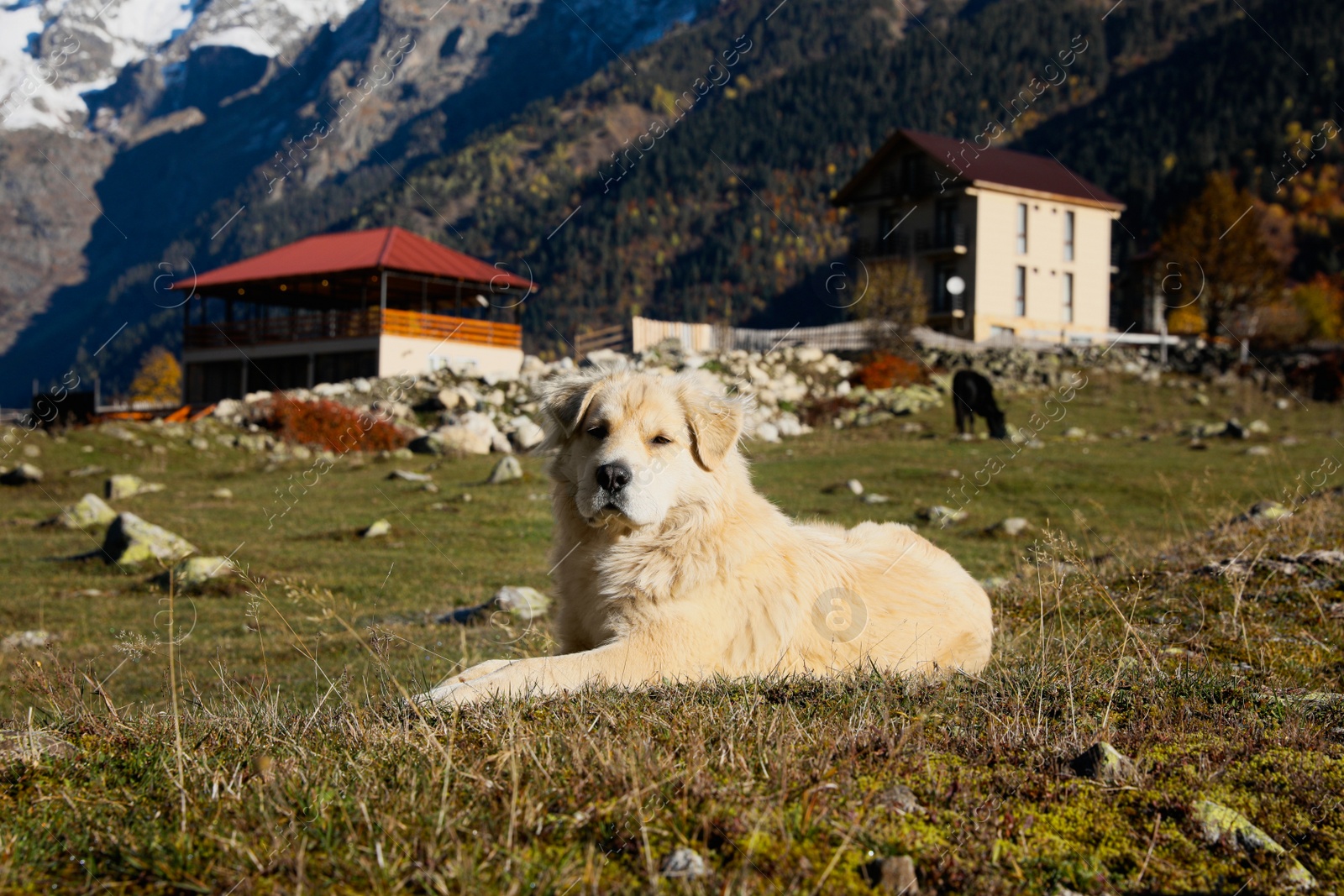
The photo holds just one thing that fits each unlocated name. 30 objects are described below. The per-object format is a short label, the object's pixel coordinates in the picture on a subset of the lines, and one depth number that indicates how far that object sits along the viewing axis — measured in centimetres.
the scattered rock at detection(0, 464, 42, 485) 2205
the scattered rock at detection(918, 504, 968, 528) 1530
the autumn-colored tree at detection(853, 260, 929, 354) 4169
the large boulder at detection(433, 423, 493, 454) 2766
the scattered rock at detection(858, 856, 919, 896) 243
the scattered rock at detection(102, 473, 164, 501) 2062
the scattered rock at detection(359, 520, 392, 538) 1577
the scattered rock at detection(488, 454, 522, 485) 2094
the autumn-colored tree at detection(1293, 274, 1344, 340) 6625
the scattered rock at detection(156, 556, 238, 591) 1224
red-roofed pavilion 4753
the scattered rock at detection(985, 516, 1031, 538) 1480
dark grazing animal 2631
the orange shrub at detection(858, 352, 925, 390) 3666
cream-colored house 5591
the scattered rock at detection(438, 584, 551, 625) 1002
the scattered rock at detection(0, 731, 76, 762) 342
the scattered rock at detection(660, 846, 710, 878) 244
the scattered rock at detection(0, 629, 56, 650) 937
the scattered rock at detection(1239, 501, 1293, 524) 998
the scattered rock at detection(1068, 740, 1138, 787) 310
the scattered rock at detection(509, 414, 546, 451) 2880
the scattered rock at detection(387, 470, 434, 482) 2159
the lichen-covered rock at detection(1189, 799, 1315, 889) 265
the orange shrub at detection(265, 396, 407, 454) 2906
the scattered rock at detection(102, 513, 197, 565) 1350
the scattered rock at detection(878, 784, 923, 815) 285
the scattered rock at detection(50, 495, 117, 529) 1670
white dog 500
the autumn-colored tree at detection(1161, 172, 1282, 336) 5219
